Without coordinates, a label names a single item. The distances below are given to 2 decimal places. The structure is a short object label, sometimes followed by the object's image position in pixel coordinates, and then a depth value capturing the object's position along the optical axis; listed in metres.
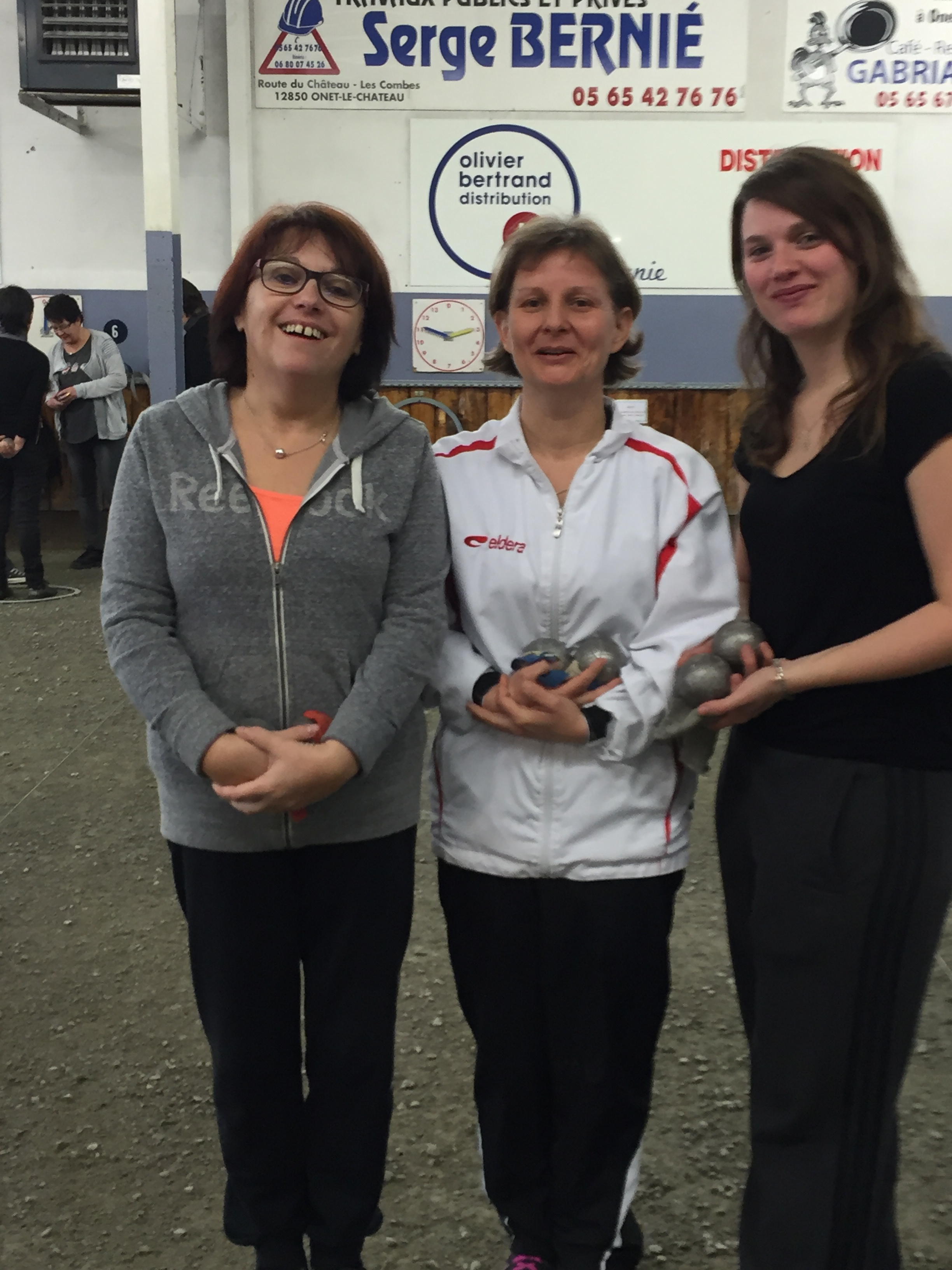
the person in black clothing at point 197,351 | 6.47
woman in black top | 1.37
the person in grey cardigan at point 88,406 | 7.70
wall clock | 8.27
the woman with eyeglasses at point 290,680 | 1.48
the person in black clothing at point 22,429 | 6.59
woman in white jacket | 1.57
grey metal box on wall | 7.46
